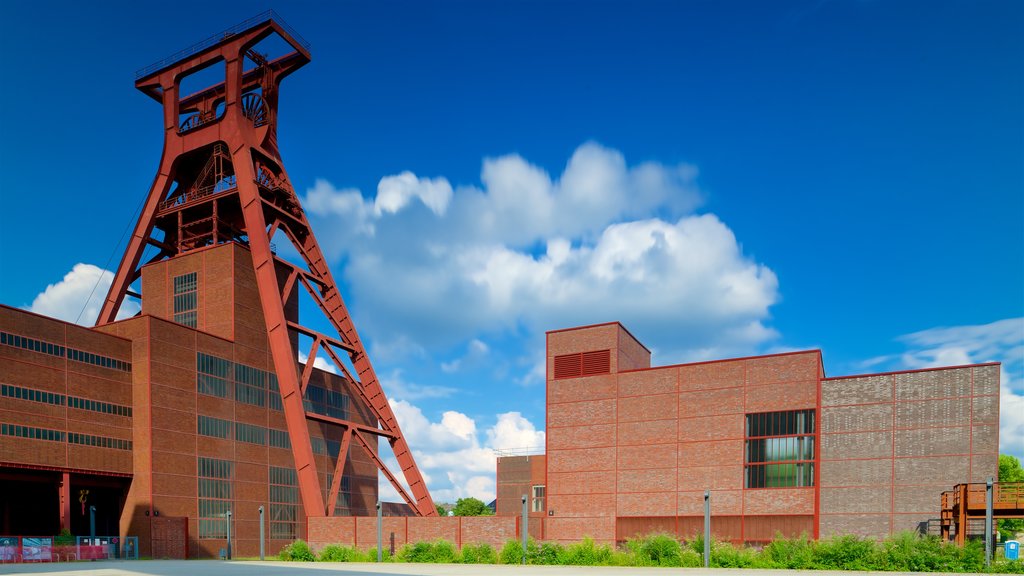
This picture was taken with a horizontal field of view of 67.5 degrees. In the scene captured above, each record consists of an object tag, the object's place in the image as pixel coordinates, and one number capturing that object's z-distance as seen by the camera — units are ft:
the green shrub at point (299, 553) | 132.05
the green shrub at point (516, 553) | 114.52
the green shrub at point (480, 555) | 115.85
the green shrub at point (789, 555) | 100.48
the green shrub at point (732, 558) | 102.27
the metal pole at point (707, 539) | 101.09
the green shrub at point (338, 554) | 128.36
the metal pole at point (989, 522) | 94.50
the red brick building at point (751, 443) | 118.21
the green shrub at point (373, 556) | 126.31
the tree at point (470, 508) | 356.59
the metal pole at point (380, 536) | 122.42
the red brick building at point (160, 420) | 141.59
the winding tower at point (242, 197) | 189.98
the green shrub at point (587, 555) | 111.24
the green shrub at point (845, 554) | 98.84
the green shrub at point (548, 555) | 113.50
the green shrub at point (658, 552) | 106.73
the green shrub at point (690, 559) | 105.40
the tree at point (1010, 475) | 235.81
